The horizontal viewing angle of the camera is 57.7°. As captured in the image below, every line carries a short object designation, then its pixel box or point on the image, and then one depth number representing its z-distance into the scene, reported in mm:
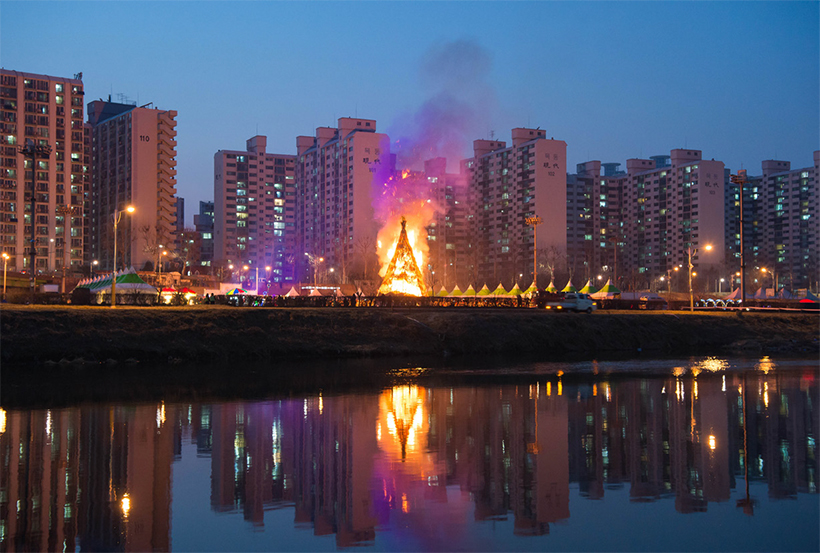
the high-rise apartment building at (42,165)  147125
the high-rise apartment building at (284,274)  195875
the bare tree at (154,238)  133538
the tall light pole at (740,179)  67000
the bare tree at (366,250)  138450
